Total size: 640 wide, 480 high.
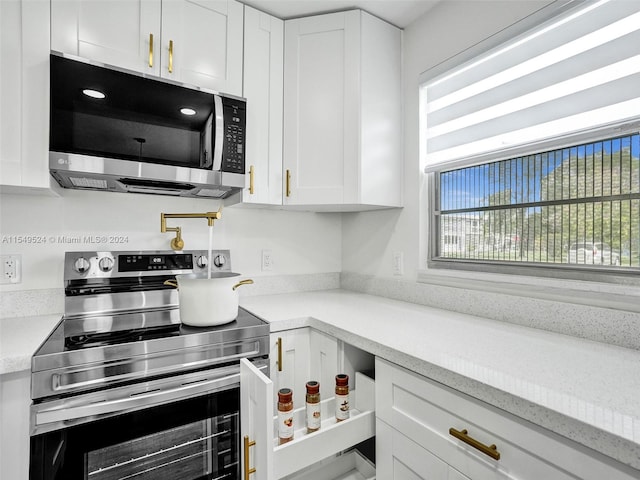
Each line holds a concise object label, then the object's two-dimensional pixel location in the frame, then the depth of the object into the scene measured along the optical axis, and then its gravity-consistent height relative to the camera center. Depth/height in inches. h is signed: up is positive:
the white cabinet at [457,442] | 27.7 -19.3
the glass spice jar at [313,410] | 44.8 -22.1
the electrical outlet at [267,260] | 83.0 -5.2
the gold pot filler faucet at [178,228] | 59.6 +2.1
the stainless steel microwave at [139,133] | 51.2 +17.2
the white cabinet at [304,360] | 57.1 -20.6
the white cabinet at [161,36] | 53.3 +33.9
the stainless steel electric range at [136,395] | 41.4 -20.3
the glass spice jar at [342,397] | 46.6 -21.5
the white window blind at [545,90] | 45.1 +23.4
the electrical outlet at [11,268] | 57.8 -5.2
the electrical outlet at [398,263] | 76.5 -5.4
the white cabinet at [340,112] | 69.3 +26.3
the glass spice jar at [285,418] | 42.4 -22.1
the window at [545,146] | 45.7 +14.5
